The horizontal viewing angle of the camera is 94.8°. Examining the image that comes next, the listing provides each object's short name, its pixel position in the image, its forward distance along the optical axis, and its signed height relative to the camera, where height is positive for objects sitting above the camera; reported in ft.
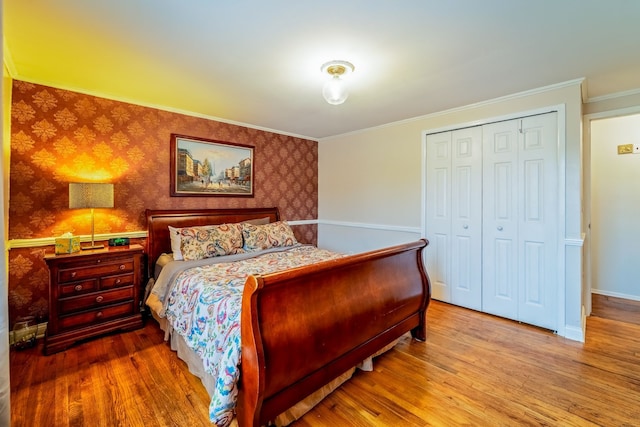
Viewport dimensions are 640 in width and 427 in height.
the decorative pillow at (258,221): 12.85 -0.30
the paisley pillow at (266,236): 11.19 -0.87
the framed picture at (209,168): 11.27 +1.92
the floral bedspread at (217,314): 4.93 -2.19
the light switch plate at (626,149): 12.02 +2.74
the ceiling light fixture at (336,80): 7.41 +3.56
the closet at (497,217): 9.27 -0.09
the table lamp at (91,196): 8.29 +0.53
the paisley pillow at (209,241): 9.60 -0.93
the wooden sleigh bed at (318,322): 4.82 -2.21
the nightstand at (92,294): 7.88 -2.29
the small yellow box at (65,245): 8.16 -0.87
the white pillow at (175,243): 9.55 -0.96
